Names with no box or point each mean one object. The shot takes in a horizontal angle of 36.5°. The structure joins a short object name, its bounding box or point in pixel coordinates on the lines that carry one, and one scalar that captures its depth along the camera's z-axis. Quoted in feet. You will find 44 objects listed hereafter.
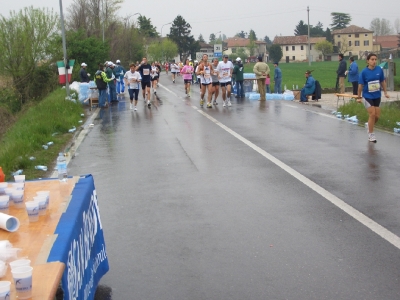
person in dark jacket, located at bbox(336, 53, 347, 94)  90.30
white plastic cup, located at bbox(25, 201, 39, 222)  14.43
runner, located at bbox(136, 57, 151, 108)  77.10
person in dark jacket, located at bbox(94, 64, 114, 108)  77.71
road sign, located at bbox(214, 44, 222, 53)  183.65
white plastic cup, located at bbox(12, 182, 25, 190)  16.82
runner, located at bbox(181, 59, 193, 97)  100.19
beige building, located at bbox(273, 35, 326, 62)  543.39
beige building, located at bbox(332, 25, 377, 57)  542.65
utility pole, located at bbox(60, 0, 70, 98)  77.47
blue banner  12.28
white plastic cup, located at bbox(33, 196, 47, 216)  14.94
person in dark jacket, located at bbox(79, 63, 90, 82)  87.76
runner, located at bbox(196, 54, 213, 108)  74.16
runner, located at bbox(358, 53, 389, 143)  42.65
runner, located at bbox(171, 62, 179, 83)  165.58
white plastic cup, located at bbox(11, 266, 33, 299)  10.29
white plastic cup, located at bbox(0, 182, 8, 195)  16.94
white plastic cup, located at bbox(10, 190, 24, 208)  16.14
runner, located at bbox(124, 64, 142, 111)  74.49
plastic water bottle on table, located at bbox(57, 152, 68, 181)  18.94
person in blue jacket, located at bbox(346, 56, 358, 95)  82.38
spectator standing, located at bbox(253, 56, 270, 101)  80.94
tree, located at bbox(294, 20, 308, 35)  619.67
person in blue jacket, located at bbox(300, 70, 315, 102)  83.35
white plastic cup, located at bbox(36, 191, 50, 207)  15.58
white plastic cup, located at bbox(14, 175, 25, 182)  18.06
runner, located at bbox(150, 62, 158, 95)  96.94
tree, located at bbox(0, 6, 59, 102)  123.34
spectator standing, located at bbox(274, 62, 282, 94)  93.60
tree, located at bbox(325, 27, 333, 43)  616.47
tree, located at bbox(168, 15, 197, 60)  456.45
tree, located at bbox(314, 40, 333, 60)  500.74
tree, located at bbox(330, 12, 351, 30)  634.02
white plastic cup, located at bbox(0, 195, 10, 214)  15.64
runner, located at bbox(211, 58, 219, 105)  74.49
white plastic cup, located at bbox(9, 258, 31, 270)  10.96
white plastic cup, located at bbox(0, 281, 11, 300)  9.91
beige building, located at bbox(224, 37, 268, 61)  597.93
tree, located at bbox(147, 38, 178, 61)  377.75
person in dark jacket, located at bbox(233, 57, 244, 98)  88.07
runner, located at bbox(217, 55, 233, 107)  74.28
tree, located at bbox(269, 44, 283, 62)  484.74
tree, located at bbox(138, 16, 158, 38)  440.94
